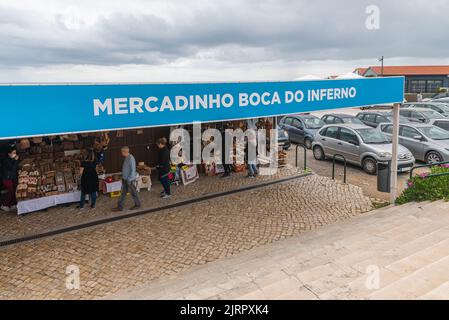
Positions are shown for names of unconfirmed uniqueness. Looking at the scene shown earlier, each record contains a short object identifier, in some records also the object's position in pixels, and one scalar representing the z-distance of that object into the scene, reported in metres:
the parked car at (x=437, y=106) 24.06
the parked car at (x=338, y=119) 18.99
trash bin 9.82
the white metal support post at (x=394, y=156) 9.41
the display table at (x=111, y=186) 10.23
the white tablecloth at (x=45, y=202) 8.76
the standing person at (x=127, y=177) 8.81
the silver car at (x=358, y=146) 12.34
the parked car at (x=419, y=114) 19.62
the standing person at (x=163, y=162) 9.45
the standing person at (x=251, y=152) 12.06
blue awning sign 4.59
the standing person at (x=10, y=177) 8.78
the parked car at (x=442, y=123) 17.06
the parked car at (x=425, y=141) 13.43
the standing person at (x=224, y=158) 12.20
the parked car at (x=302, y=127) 17.48
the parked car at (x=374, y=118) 19.56
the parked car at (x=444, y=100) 31.26
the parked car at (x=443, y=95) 40.11
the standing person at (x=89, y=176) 8.98
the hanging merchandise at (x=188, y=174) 11.30
